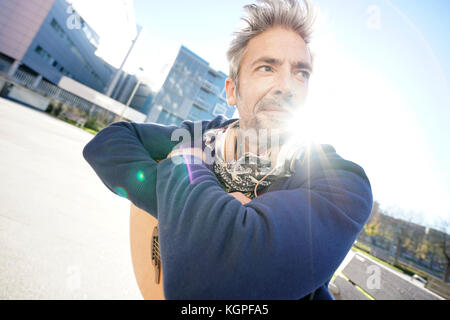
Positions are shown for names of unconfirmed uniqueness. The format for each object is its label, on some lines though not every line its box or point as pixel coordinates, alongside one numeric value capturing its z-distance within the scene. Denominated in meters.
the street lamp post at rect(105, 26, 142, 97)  32.53
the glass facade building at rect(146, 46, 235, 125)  35.34
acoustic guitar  1.06
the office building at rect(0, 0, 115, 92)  27.70
